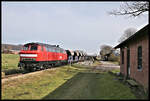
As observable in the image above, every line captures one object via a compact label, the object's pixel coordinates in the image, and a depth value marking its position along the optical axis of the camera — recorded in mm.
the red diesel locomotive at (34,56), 18203
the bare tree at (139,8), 13541
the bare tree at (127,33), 58219
